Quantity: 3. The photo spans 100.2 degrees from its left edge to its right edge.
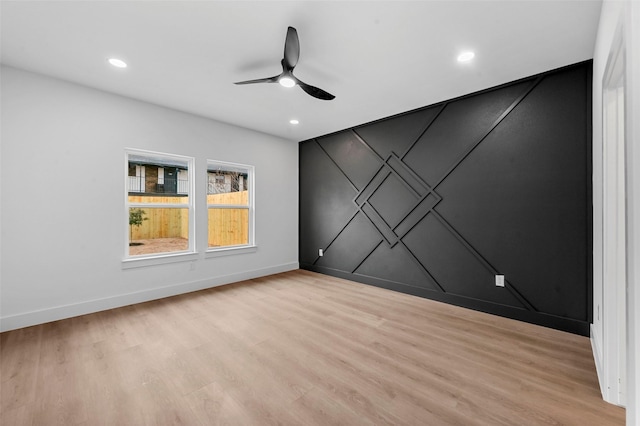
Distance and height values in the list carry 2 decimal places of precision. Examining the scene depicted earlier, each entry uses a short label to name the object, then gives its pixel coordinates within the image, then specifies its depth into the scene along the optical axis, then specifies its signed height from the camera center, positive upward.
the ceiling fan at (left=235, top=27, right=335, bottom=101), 2.07 +1.25
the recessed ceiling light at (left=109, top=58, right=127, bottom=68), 2.66 +1.52
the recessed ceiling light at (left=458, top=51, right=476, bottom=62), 2.53 +1.51
